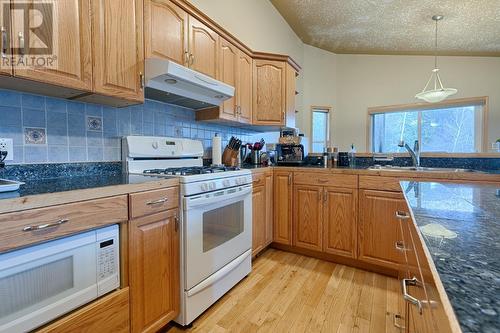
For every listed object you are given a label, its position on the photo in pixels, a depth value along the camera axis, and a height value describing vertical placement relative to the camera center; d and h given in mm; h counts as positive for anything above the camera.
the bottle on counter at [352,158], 2736 -22
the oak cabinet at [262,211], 2254 -522
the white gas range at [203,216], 1441 -398
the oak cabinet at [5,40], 974 +456
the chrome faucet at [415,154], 2398 +13
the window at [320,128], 4488 +509
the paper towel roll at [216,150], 2342 +58
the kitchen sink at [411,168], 2328 -121
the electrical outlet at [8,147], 1188 +46
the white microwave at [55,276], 834 -454
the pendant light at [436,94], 3181 +797
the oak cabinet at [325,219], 2232 -584
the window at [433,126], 4277 +535
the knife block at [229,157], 2521 -8
